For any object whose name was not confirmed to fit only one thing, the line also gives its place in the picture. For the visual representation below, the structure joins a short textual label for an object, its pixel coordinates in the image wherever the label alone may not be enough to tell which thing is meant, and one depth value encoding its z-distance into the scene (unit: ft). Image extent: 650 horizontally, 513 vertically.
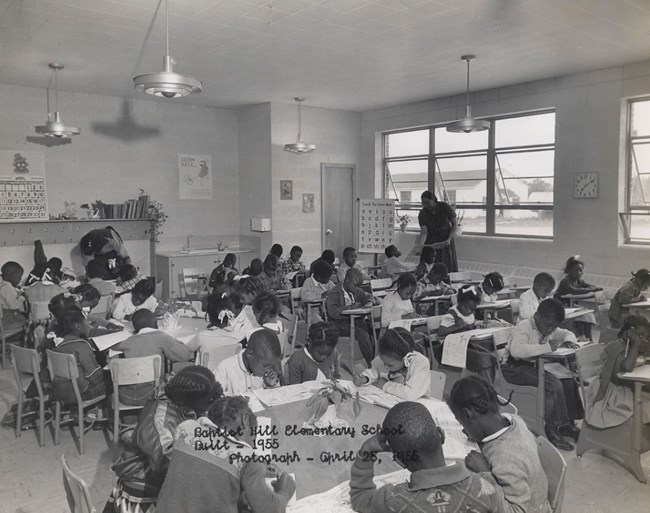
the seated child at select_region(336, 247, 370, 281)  24.56
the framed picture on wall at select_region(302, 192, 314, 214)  36.11
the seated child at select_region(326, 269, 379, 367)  18.90
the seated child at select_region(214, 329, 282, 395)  9.87
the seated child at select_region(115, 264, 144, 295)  21.43
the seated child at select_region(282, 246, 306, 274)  27.14
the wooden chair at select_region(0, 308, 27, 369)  19.85
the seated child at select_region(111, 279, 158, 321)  17.06
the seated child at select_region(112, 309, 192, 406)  13.16
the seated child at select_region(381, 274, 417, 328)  17.72
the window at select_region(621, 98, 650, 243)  24.76
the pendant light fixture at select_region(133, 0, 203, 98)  13.73
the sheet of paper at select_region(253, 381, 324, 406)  9.58
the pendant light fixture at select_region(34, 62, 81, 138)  23.82
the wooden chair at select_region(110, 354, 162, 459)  12.43
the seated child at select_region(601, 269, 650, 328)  19.36
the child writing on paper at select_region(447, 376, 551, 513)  6.27
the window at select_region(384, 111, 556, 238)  28.78
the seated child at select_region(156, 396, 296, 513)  5.76
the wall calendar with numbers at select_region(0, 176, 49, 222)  28.27
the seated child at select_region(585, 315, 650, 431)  11.85
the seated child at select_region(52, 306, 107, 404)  13.25
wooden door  37.35
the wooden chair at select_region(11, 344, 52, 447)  13.38
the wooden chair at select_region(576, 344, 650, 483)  12.19
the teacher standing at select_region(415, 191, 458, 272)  29.27
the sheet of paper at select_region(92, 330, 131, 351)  13.53
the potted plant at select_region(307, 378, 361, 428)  8.49
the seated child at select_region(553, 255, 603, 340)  21.99
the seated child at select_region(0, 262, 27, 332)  20.24
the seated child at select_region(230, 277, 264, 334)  14.43
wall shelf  28.53
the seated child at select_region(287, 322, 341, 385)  11.28
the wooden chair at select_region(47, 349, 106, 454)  12.71
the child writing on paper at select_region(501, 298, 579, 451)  13.51
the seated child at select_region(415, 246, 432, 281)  27.78
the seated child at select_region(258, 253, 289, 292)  21.91
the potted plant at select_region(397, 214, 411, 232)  36.24
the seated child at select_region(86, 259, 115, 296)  21.31
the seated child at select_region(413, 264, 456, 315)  20.79
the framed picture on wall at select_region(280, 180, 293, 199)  34.86
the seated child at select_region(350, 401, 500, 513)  5.45
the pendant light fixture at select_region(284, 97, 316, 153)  31.01
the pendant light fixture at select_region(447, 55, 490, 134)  23.20
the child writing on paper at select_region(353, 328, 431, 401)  9.96
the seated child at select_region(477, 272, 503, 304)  19.89
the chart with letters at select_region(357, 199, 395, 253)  34.04
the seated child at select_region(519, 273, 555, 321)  17.63
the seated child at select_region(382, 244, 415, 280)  26.89
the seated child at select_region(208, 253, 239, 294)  22.45
